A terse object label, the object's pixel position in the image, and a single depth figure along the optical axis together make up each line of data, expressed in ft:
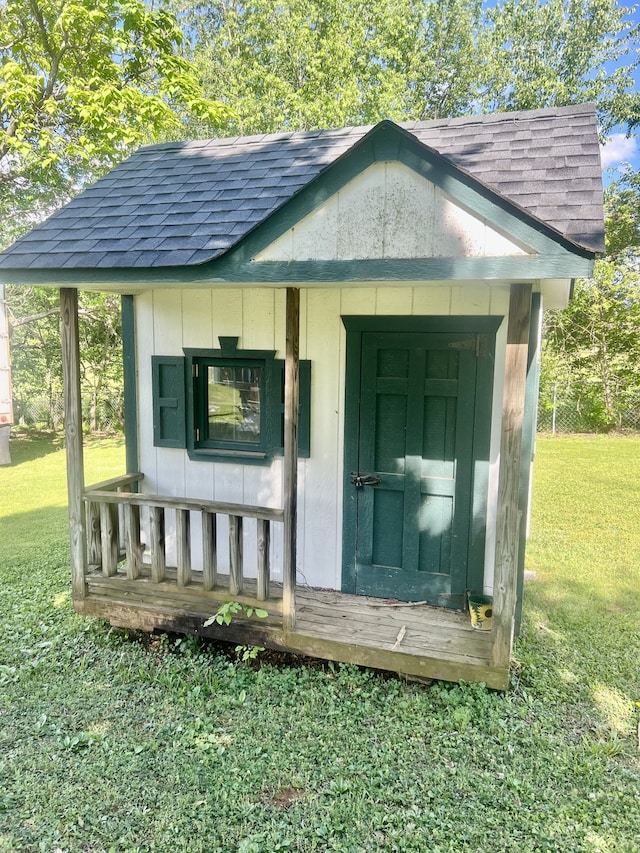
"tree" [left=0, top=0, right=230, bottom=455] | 30.14
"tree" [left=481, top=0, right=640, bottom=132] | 61.11
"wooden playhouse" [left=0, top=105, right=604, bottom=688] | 10.41
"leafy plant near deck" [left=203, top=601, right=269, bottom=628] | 12.73
